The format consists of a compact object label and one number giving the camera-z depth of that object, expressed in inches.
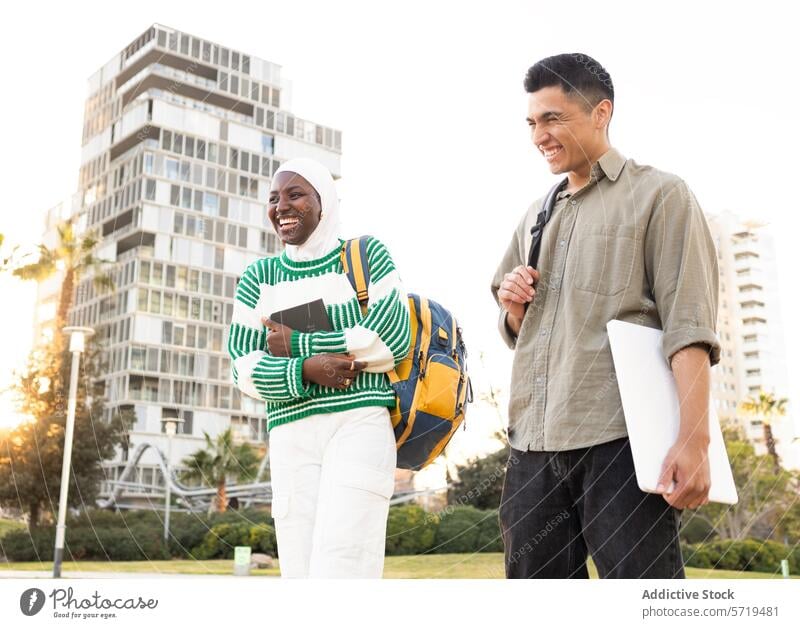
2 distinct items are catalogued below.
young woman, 60.2
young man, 51.5
